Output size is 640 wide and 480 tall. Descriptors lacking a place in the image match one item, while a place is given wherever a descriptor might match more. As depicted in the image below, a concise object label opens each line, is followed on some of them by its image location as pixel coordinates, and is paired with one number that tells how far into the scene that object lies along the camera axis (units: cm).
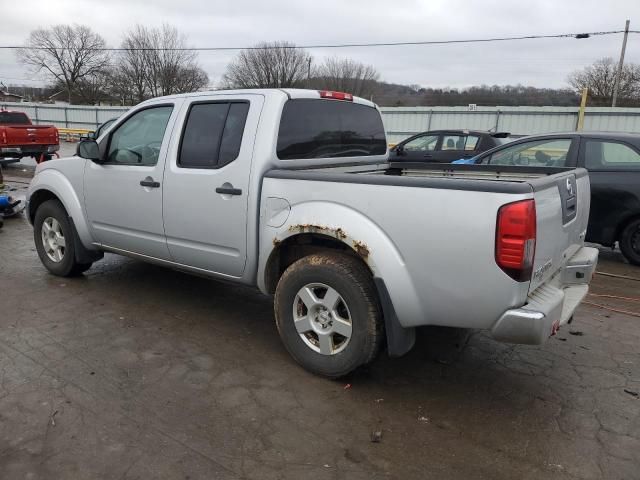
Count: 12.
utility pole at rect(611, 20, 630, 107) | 3416
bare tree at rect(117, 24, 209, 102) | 5453
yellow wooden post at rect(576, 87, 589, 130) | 2030
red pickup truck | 1591
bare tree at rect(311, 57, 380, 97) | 4840
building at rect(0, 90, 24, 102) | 6209
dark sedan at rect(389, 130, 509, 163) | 1200
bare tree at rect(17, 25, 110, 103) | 6228
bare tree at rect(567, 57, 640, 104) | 4294
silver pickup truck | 277
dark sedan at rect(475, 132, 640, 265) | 633
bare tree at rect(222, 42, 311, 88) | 5625
